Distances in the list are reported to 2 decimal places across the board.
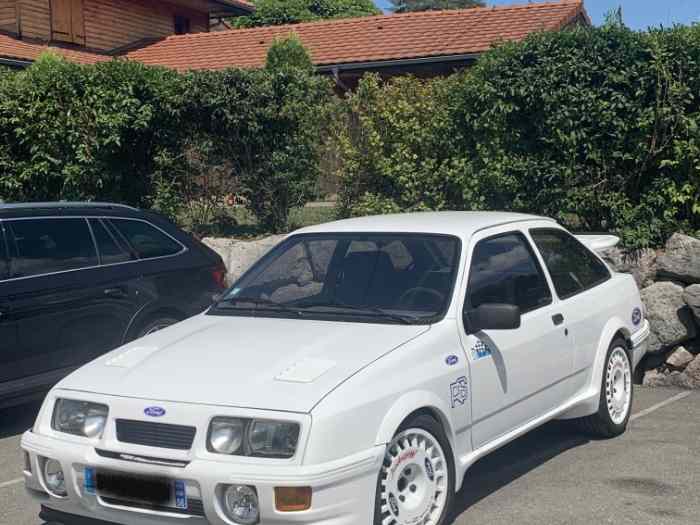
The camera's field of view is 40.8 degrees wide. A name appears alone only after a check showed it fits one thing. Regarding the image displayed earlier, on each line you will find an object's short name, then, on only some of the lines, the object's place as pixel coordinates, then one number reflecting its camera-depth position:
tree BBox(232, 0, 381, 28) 49.59
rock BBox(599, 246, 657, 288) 9.08
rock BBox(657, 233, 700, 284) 8.66
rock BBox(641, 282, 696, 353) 8.73
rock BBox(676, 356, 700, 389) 8.63
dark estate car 6.95
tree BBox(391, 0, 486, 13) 61.75
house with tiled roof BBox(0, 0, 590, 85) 23.02
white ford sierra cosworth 4.11
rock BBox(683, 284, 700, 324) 8.62
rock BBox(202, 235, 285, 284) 10.60
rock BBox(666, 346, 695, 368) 8.76
